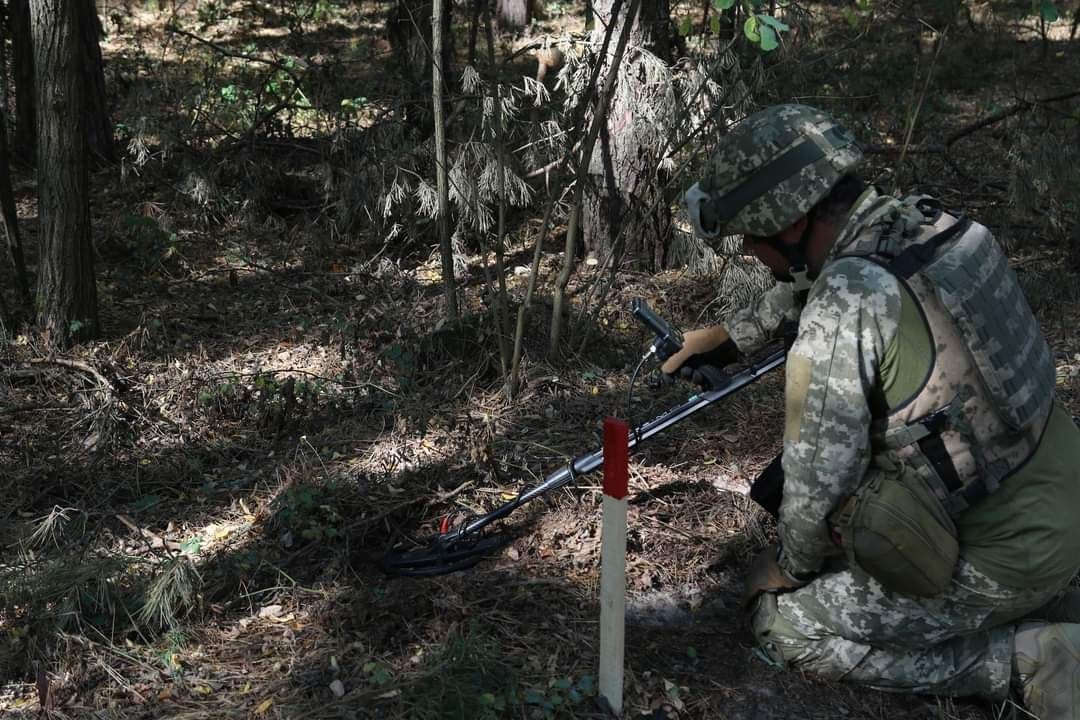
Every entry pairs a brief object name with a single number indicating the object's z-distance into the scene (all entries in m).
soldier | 2.58
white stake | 2.37
